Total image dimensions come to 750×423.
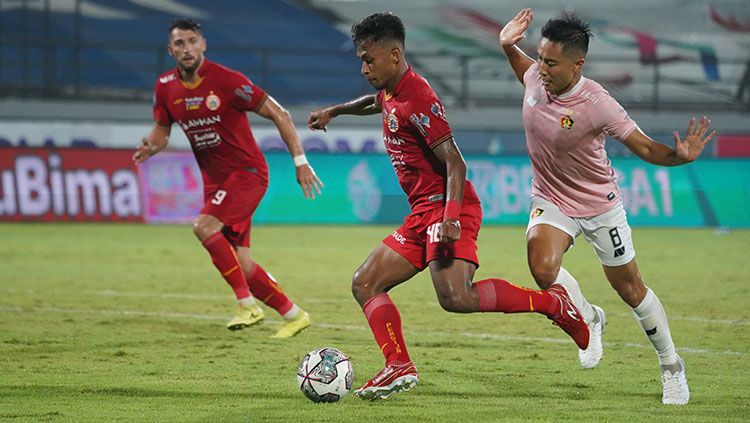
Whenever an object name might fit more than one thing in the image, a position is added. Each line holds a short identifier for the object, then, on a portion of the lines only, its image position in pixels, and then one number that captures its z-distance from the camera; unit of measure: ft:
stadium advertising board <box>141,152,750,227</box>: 145.07
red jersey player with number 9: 61.41
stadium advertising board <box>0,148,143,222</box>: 139.64
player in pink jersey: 43.91
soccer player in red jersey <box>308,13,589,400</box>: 42.16
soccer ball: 41.37
